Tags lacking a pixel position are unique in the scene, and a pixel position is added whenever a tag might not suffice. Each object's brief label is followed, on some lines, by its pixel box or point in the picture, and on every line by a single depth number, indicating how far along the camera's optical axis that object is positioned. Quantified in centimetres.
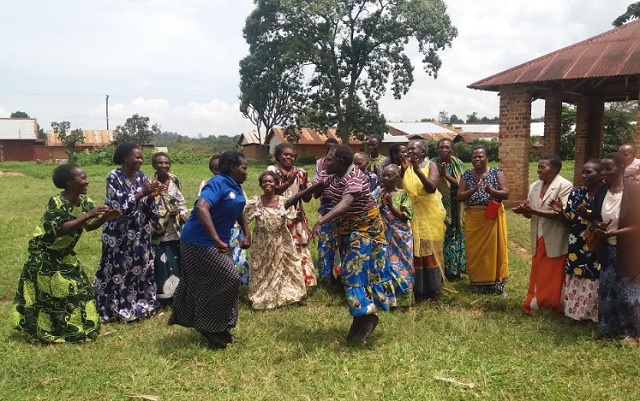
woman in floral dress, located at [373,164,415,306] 520
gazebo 988
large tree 2928
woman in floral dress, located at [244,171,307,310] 559
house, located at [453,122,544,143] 4265
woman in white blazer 490
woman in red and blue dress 424
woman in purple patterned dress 498
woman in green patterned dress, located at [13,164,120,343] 441
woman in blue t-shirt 419
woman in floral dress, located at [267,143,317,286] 594
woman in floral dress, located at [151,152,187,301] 546
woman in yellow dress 554
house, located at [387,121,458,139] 4541
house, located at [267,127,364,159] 4109
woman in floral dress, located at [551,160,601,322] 459
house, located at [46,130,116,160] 4847
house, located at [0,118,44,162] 4703
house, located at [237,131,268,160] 4745
